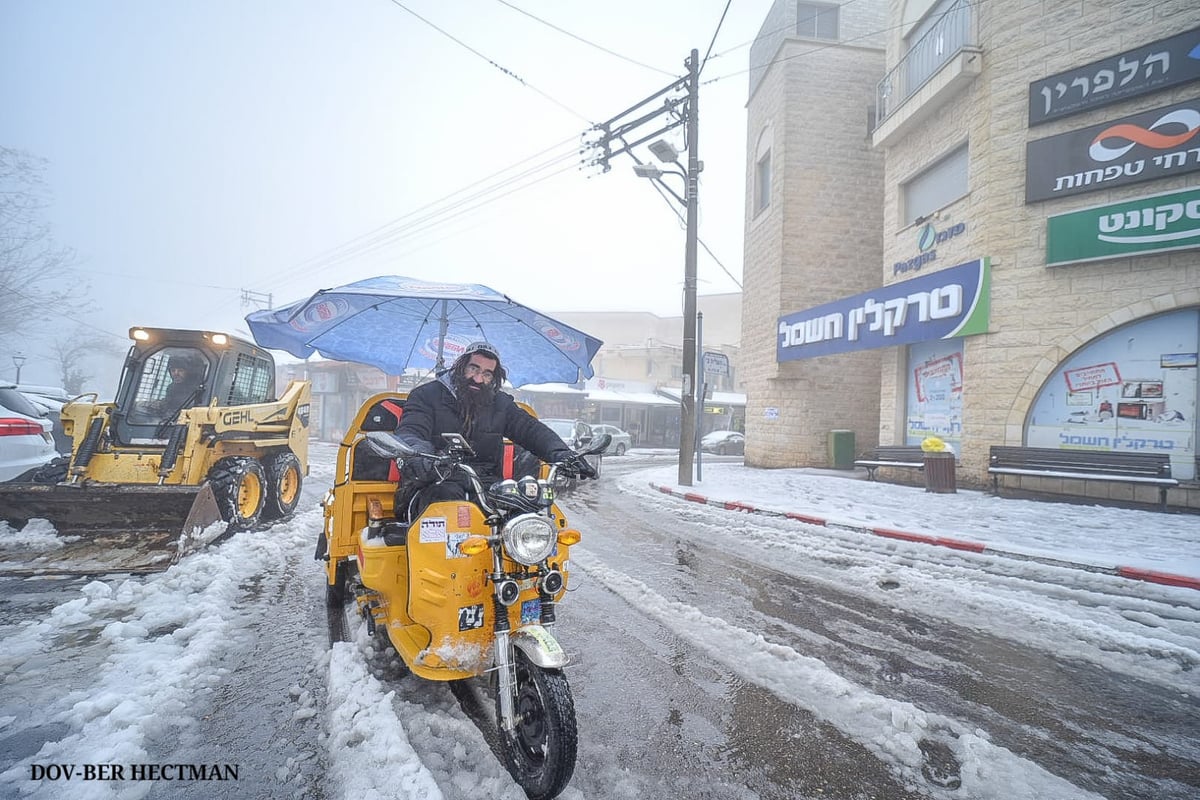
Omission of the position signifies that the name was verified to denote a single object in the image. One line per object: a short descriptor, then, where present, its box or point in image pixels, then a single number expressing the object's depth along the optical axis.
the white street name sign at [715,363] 12.39
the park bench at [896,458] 11.44
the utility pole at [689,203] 11.60
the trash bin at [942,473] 10.10
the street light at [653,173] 12.55
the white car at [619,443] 24.77
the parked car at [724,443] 27.36
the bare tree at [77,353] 38.81
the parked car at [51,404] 11.11
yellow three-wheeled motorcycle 2.05
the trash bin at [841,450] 15.24
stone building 8.54
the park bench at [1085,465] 8.13
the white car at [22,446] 5.57
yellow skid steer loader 4.79
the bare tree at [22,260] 20.46
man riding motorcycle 3.14
